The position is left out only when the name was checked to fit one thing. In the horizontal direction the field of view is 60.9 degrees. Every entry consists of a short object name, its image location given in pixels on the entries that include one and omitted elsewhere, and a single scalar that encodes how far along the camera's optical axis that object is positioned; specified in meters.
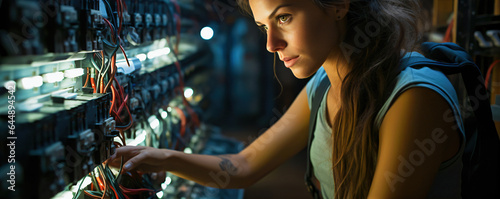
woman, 1.03
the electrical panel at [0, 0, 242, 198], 0.73
